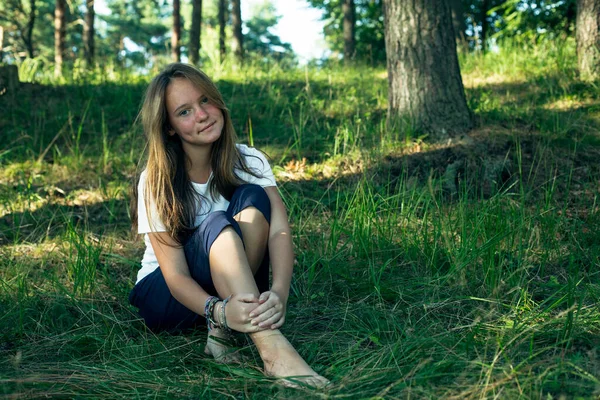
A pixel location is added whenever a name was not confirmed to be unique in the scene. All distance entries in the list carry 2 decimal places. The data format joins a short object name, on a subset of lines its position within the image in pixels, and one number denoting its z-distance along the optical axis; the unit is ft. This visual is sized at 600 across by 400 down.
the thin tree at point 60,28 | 41.93
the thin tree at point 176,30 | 42.55
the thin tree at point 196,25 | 37.76
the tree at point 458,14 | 35.68
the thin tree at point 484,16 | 53.66
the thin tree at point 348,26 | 44.41
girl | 7.98
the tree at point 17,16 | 66.56
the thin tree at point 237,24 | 46.62
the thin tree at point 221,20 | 44.90
